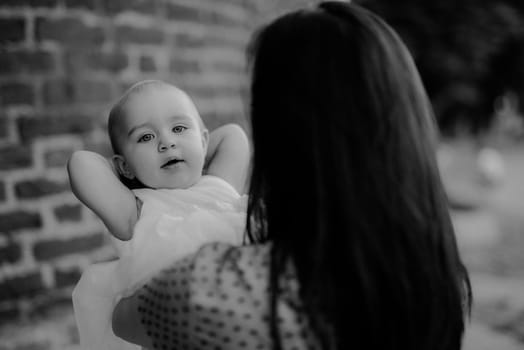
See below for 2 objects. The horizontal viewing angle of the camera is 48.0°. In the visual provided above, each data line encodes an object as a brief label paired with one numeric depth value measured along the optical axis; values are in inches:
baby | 49.5
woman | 41.5
